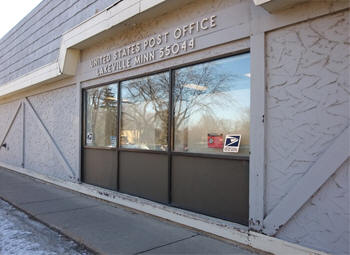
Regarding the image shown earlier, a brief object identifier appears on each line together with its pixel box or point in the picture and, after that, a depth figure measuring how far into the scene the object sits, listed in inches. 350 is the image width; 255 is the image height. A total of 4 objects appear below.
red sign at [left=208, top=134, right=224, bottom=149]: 177.1
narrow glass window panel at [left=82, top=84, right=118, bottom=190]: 265.1
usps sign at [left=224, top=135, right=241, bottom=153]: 167.6
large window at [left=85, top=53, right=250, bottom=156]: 172.4
